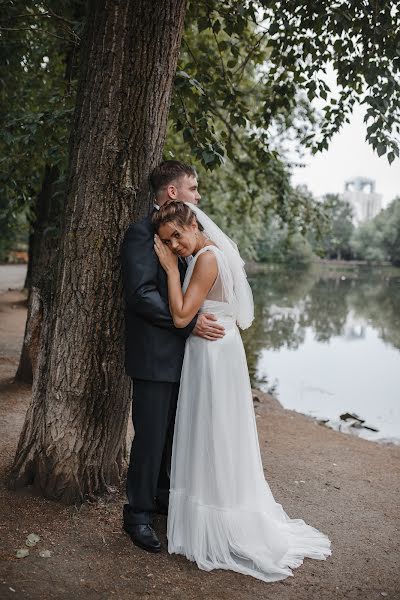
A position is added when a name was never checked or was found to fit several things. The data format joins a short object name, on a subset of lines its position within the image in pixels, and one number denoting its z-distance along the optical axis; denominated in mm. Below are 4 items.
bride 3510
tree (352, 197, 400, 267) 82125
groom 3564
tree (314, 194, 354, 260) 111225
